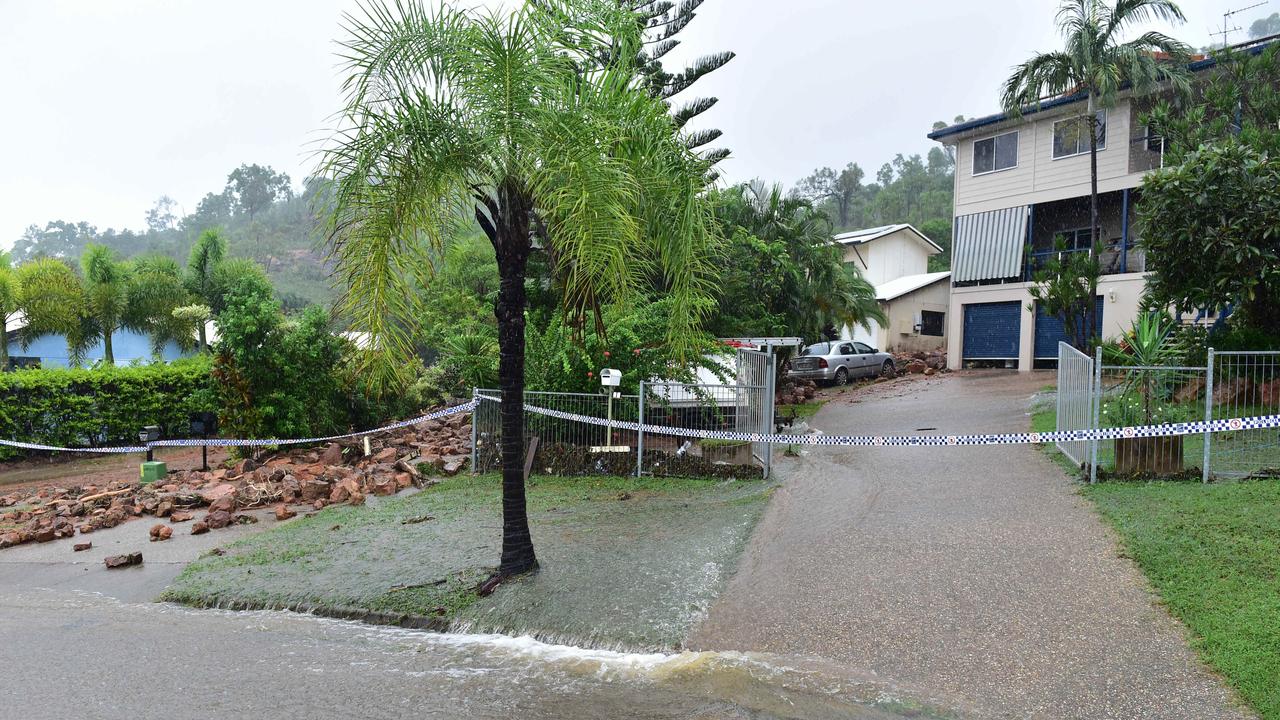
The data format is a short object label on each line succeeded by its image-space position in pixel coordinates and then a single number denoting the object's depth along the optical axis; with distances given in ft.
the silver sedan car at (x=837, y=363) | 83.30
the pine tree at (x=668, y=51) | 65.98
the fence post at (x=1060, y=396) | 38.29
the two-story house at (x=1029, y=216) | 75.56
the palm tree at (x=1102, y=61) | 64.39
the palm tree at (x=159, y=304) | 95.86
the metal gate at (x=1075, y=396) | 33.12
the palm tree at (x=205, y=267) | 102.78
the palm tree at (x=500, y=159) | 20.25
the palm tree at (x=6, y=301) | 77.10
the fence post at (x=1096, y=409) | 31.68
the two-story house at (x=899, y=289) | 106.73
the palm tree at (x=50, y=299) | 83.13
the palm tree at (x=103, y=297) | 92.02
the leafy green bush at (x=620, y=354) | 38.75
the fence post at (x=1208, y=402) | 29.73
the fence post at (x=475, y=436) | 40.24
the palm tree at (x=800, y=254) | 71.68
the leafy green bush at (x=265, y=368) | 46.96
